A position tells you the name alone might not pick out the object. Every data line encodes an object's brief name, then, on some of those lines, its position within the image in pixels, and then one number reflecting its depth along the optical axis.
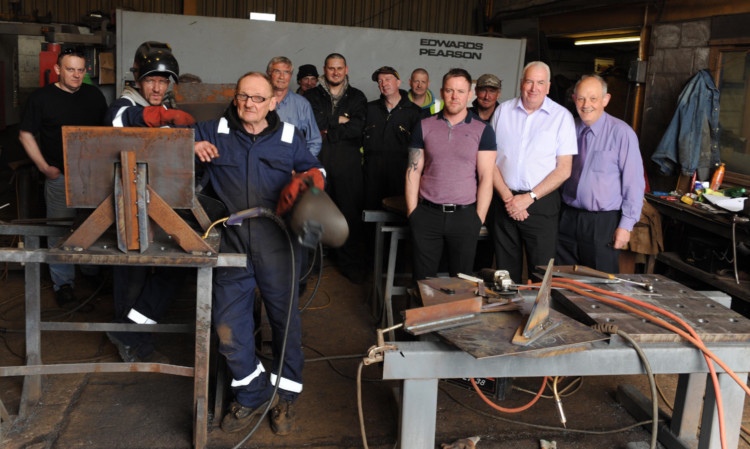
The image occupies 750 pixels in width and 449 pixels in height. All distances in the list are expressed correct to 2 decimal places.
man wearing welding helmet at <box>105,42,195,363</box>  3.12
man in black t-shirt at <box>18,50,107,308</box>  4.02
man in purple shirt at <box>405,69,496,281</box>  3.43
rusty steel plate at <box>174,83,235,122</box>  5.50
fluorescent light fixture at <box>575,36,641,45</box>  6.77
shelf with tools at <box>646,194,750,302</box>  4.09
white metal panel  5.74
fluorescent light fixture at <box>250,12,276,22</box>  7.38
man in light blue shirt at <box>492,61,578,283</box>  3.44
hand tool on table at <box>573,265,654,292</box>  2.49
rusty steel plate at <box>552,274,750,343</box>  2.09
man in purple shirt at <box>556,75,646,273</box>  3.43
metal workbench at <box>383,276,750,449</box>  1.99
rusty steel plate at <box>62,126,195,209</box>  2.34
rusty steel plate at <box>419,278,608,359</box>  1.90
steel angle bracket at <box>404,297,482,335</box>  2.02
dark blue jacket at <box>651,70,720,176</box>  5.22
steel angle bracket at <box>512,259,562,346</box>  1.94
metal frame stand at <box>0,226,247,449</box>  2.35
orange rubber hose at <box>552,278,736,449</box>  2.04
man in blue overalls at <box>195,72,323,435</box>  2.64
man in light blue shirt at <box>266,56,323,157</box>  4.25
